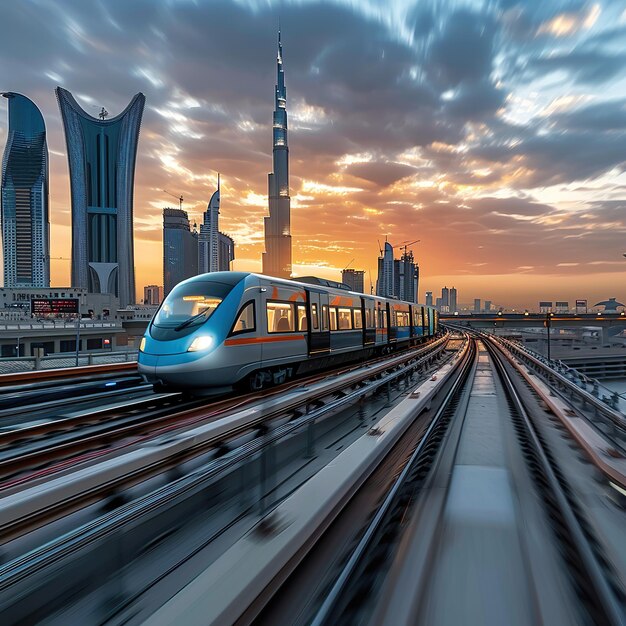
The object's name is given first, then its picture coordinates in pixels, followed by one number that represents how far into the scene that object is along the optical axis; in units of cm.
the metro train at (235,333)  803
